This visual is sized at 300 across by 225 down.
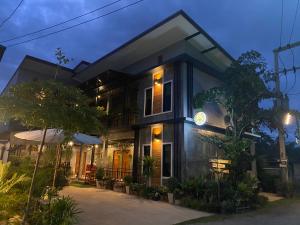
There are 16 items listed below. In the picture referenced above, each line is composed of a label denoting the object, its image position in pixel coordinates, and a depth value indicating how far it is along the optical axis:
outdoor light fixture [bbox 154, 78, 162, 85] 13.94
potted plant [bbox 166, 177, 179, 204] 10.49
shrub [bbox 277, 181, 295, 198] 13.24
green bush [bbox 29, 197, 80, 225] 4.88
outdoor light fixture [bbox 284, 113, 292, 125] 12.19
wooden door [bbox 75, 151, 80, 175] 19.97
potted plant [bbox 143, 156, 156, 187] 12.12
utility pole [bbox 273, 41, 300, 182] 12.68
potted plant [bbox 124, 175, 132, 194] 12.72
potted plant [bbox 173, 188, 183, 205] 10.39
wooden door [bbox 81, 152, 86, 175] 19.25
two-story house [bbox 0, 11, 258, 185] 12.27
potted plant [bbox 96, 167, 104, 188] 14.53
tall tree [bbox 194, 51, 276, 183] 12.26
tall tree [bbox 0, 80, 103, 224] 5.16
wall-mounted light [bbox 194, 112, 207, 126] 12.54
